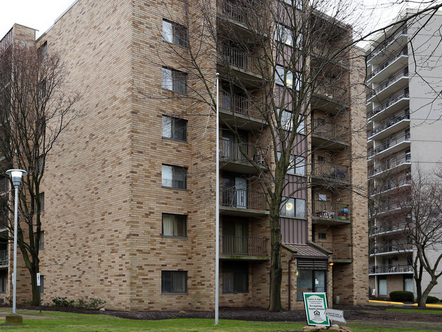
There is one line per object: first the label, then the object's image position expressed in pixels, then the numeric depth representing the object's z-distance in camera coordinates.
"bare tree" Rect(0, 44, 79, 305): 28.78
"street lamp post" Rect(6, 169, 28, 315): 19.67
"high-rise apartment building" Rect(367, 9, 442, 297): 59.44
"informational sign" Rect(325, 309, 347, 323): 13.34
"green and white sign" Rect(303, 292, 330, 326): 13.96
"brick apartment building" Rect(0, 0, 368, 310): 26.94
